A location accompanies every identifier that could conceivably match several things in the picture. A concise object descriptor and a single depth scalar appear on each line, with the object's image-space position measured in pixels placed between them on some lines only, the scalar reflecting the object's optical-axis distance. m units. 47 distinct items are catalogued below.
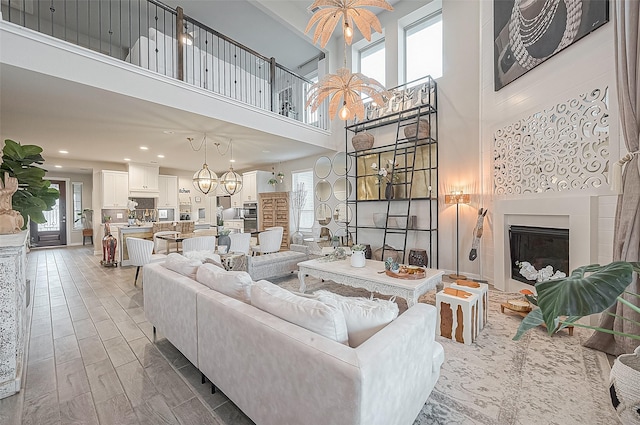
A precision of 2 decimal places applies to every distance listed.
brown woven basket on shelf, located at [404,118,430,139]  4.80
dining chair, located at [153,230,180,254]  5.67
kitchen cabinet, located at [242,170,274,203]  7.78
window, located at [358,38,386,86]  5.98
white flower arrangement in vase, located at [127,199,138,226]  6.75
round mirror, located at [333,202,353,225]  6.23
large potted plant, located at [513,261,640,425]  1.01
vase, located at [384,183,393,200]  5.12
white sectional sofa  1.00
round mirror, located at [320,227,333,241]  6.76
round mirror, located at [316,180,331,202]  6.80
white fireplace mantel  2.71
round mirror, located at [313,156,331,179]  6.72
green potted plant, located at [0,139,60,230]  1.94
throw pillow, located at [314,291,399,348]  1.34
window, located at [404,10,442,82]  5.13
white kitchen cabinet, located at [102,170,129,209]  7.03
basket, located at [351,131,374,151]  5.53
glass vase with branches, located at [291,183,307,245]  7.37
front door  8.98
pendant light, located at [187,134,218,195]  4.80
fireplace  3.11
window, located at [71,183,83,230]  9.35
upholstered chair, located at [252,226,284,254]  5.38
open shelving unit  4.95
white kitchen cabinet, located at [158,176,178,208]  8.27
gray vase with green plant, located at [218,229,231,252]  4.73
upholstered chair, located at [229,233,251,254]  5.16
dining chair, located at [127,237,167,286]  4.23
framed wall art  2.69
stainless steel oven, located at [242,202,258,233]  7.93
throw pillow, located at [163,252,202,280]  2.24
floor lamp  4.28
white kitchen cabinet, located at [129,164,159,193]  7.40
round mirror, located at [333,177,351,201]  6.34
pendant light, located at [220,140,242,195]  5.07
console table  1.74
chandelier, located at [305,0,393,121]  2.32
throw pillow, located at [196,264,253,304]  1.75
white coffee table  2.70
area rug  1.57
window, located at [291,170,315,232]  7.36
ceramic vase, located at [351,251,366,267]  3.38
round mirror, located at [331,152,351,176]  6.25
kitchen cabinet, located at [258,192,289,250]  7.39
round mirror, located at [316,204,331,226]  6.80
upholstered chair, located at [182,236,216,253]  4.59
